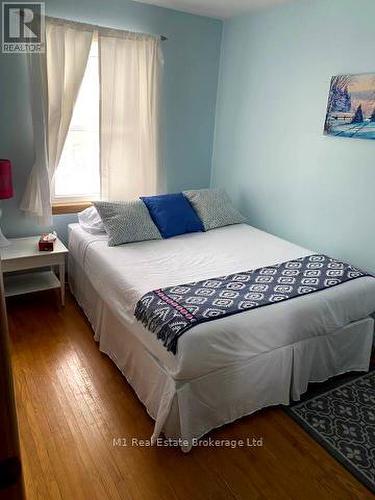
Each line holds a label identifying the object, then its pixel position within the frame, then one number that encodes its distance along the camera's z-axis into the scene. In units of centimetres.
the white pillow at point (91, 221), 296
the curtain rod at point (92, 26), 273
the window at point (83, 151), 314
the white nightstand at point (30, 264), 271
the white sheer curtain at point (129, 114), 308
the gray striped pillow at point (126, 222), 274
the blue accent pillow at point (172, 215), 300
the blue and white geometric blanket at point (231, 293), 178
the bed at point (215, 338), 177
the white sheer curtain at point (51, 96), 276
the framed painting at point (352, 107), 243
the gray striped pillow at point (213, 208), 321
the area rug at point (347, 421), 178
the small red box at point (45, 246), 281
